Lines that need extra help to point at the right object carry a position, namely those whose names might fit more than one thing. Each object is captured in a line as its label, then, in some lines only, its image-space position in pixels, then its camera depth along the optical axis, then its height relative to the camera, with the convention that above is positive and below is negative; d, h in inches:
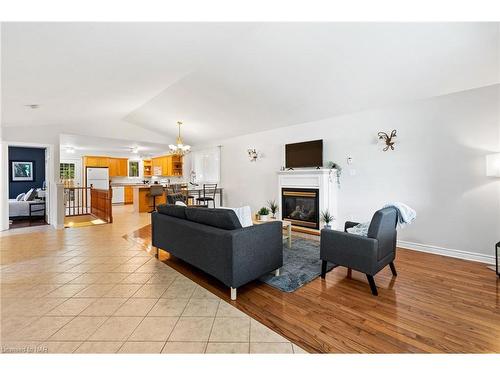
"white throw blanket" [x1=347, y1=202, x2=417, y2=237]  104.1 -15.5
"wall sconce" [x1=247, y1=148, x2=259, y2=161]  245.1 +33.2
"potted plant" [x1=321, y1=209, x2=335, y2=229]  174.7 -26.7
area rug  99.7 -43.7
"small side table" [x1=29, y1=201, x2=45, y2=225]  248.8 -24.2
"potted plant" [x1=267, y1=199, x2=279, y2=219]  229.0 -18.9
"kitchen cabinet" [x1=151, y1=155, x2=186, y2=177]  362.9 +31.7
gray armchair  90.0 -27.5
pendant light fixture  237.6 +39.1
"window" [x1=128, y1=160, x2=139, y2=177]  432.3 +32.3
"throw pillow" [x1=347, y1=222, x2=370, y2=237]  106.0 -22.9
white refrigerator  383.6 +13.8
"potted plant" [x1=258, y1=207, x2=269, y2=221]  151.4 -21.4
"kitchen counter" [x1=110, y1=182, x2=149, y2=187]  369.4 +3.2
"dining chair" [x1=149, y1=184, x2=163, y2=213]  318.0 -8.0
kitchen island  319.0 -20.5
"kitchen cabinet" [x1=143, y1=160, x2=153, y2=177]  433.1 +32.5
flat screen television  187.0 +25.8
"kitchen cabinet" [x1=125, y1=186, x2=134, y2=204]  422.3 -18.6
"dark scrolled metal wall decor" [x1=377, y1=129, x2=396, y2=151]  152.7 +30.6
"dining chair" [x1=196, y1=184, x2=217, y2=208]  268.5 -11.6
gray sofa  86.4 -25.9
